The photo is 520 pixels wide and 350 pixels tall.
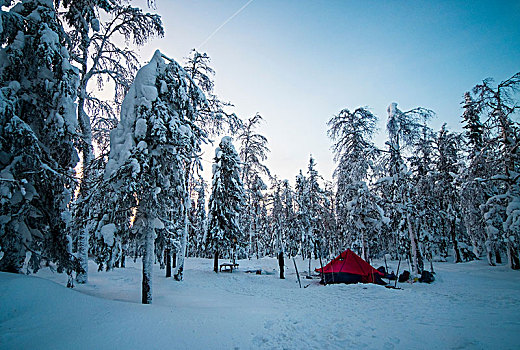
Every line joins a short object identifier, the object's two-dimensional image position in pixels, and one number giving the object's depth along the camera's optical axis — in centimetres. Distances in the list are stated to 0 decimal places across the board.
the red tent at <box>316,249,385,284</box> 1426
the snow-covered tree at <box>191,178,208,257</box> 3304
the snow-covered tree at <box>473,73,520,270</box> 1179
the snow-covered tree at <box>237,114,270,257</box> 2211
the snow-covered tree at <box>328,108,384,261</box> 1628
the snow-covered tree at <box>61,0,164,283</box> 998
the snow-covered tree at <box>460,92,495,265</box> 1398
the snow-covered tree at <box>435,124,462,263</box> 2253
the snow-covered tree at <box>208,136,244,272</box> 1878
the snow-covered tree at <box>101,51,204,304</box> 740
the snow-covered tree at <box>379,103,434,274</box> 1480
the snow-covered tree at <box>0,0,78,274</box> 617
